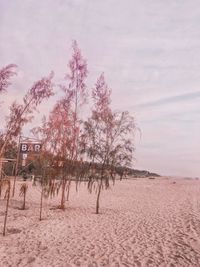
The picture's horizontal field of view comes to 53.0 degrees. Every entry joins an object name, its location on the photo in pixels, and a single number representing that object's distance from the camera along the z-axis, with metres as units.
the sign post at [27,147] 10.68
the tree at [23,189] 9.37
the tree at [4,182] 5.75
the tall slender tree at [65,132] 9.79
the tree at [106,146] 9.83
